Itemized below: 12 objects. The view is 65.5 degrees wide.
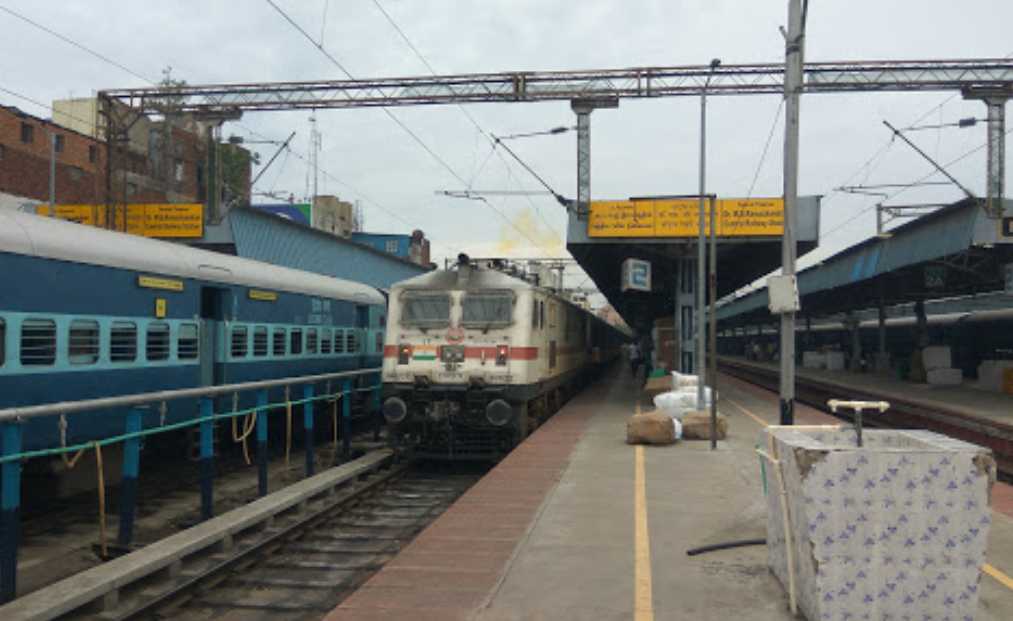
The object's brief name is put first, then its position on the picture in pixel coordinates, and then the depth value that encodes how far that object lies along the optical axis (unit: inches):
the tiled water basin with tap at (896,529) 178.2
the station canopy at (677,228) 773.9
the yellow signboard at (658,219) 783.7
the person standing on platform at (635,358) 1482.5
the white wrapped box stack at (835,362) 1633.9
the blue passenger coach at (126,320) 323.6
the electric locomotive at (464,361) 498.3
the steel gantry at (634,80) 997.2
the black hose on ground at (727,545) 251.3
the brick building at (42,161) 1638.8
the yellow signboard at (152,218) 1012.5
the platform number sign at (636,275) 812.0
